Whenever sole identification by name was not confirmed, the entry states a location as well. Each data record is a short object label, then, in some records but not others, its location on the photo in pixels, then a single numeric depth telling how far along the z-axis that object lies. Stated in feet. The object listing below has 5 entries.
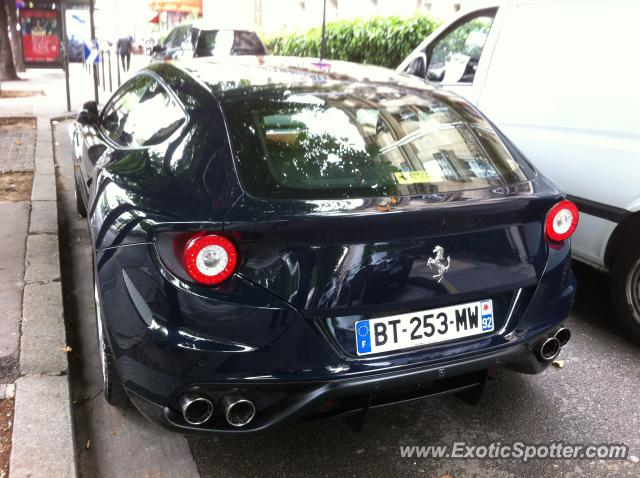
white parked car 11.98
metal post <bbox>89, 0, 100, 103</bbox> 40.09
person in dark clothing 74.84
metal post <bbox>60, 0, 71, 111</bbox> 35.51
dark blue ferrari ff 7.47
